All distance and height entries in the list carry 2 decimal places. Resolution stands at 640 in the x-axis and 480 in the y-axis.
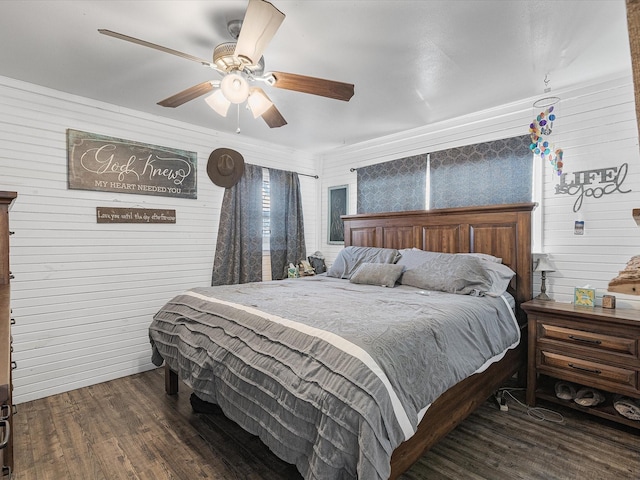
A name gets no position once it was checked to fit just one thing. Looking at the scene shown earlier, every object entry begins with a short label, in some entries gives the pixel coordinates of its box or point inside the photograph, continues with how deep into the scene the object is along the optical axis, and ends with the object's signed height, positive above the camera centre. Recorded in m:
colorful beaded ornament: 2.77 +0.80
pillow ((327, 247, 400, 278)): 3.62 -0.24
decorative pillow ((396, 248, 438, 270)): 3.26 -0.21
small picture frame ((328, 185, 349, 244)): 4.79 +0.35
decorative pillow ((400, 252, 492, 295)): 2.73 -0.33
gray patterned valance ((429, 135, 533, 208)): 3.18 +0.61
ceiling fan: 1.63 +0.94
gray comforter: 1.38 -0.63
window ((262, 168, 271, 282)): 4.46 +0.14
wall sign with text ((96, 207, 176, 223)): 3.21 +0.21
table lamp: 2.85 -0.28
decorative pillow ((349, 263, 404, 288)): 3.18 -0.36
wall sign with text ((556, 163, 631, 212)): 2.67 +0.42
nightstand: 2.26 -0.80
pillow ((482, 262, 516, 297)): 2.72 -0.34
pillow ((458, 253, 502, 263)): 3.08 -0.20
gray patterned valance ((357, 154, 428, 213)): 3.95 +0.61
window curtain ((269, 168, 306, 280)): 4.54 +0.18
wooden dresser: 0.69 -0.28
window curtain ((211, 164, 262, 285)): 3.99 +0.03
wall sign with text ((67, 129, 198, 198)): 3.09 +0.68
